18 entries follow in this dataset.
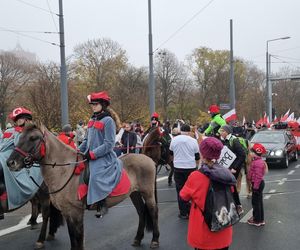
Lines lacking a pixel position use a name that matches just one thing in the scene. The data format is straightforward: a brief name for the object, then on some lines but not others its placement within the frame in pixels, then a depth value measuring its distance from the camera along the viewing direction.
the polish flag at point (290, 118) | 18.22
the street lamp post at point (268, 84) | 26.79
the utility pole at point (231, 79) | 18.80
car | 11.60
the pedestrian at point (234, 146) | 6.05
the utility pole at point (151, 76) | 14.29
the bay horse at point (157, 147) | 8.93
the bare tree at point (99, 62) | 32.48
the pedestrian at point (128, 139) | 10.95
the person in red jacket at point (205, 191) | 3.01
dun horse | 3.69
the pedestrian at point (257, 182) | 5.45
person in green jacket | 7.32
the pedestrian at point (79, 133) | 13.03
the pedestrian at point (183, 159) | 5.96
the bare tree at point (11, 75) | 35.18
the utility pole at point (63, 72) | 10.75
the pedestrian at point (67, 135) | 6.33
